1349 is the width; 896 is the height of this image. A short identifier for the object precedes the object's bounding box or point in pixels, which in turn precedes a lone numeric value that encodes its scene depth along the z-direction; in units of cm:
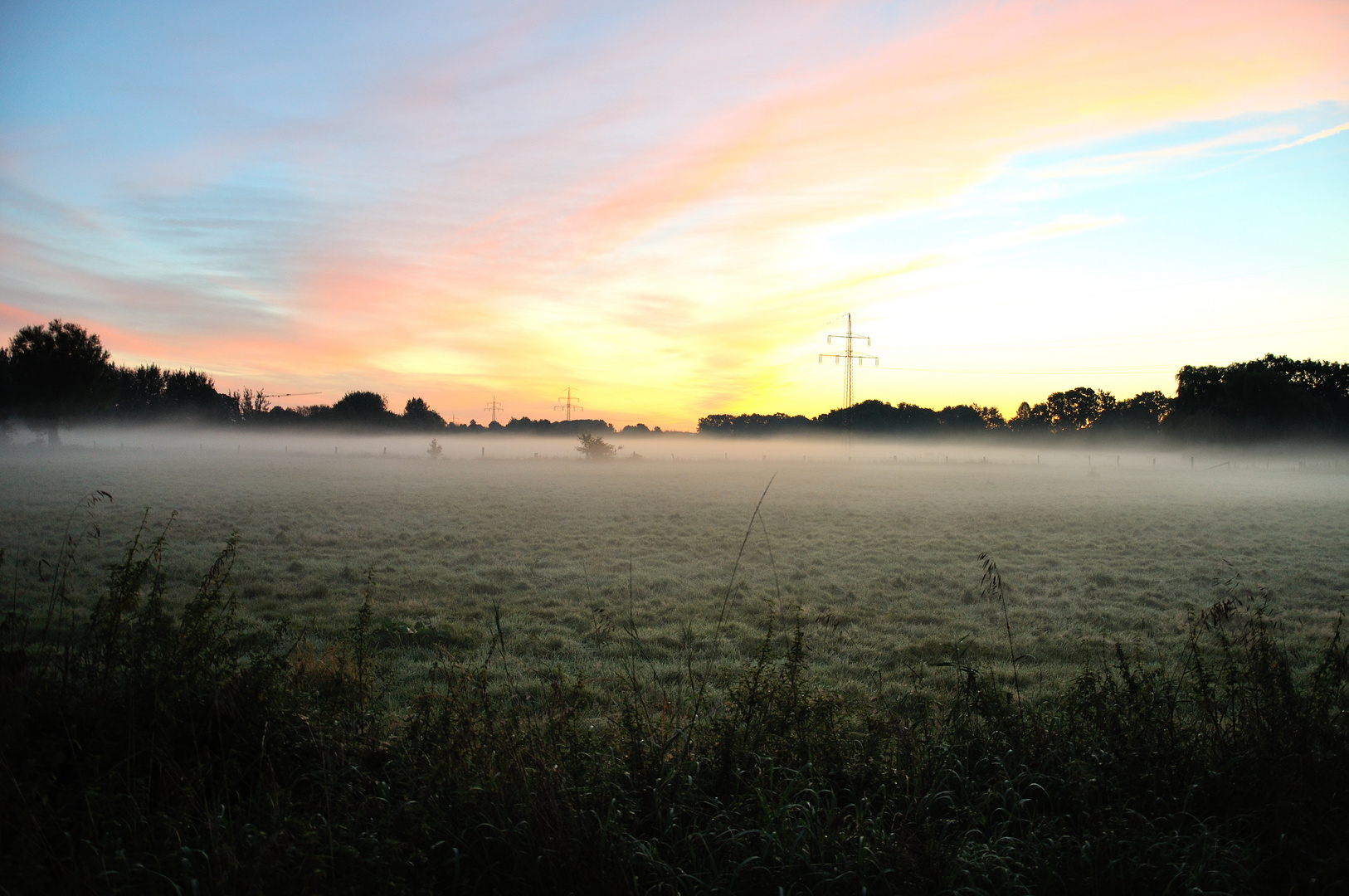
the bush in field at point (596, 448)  6388
